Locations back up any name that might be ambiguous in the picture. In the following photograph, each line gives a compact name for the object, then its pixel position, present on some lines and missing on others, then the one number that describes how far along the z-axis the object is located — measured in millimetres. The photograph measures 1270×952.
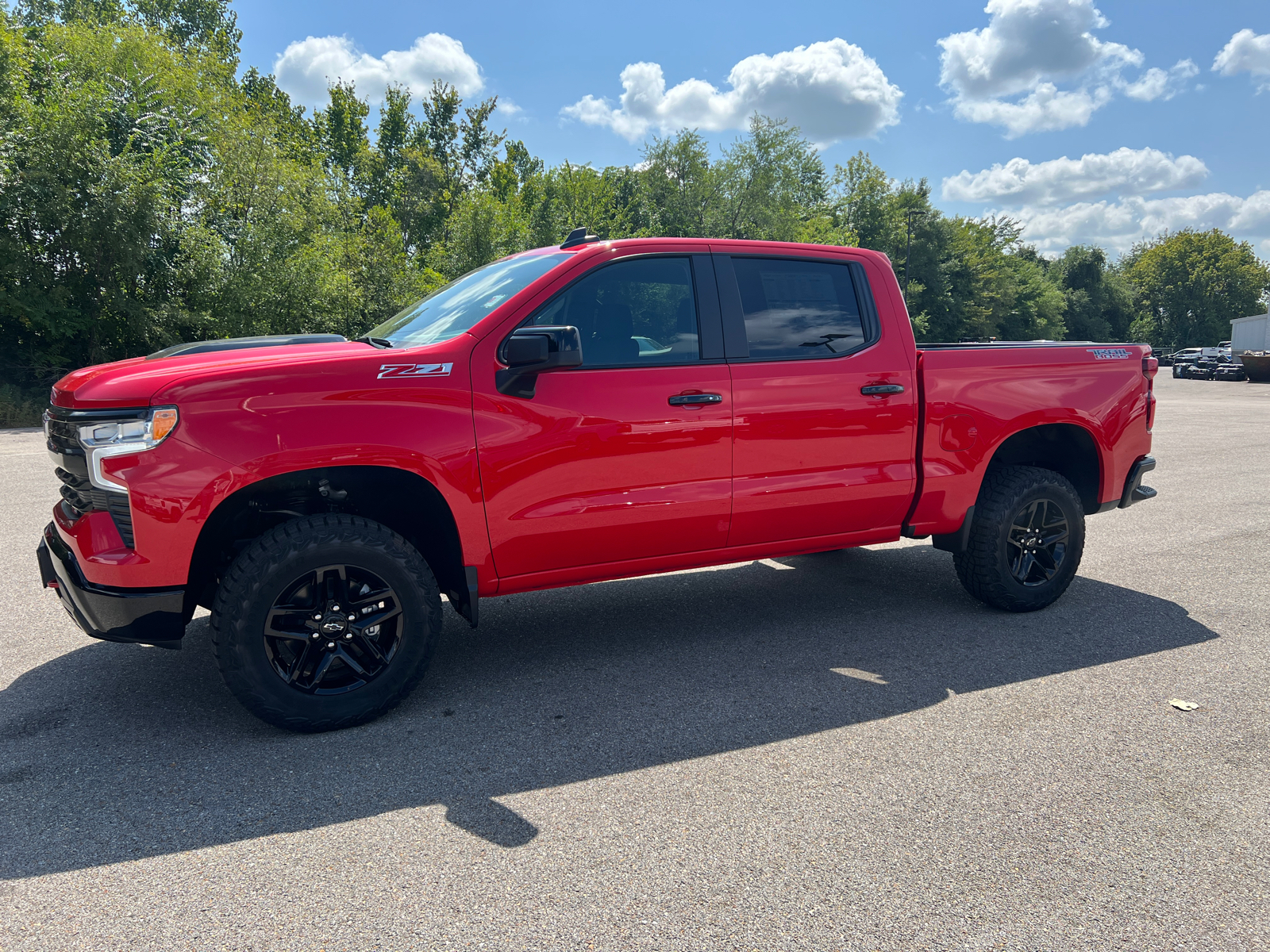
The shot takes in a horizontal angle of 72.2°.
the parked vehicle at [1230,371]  42656
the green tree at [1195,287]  98750
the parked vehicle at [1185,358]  47469
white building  57344
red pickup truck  3275
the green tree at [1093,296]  91625
